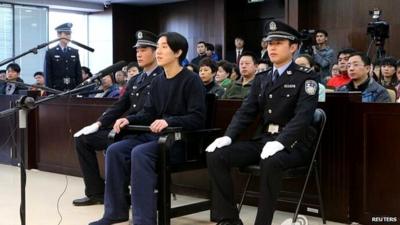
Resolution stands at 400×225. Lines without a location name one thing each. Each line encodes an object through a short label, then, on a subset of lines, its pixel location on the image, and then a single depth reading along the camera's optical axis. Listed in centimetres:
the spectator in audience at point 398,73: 486
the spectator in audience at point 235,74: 553
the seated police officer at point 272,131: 297
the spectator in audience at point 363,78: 391
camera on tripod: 733
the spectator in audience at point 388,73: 524
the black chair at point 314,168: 313
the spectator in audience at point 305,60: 436
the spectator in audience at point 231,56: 1072
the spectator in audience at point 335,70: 576
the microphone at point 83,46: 388
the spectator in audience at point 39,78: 851
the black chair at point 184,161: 321
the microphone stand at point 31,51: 360
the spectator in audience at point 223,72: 550
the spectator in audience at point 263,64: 538
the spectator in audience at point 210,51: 860
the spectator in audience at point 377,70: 553
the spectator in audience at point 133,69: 572
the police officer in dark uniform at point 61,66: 656
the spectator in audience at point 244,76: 463
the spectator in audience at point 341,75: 501
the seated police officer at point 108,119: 384
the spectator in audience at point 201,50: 853
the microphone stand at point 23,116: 270
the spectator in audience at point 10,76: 705
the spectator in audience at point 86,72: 863
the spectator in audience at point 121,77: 713
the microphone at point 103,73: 316
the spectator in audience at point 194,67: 565
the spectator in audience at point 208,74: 497
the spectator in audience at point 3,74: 821
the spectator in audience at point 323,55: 675
